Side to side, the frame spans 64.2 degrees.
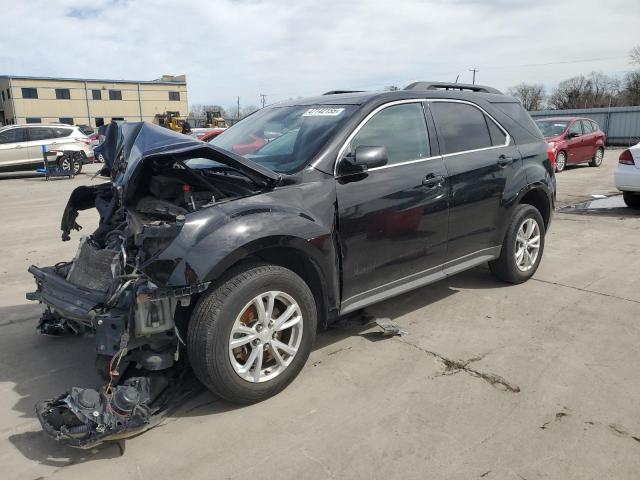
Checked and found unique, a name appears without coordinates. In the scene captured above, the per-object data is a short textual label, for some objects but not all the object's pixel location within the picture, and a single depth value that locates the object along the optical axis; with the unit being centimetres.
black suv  284
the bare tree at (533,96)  7463
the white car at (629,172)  875
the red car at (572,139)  1598
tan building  6128
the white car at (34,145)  1711
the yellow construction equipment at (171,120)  3894
